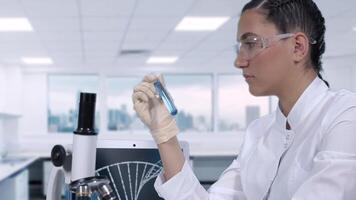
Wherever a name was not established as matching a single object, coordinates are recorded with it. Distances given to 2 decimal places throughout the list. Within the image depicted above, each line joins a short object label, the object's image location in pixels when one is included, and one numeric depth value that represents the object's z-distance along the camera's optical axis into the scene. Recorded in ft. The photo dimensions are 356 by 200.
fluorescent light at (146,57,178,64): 20.32
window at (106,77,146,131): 23.77
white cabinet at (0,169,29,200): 13.98
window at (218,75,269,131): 24.34
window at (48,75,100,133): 23.18
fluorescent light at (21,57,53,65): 19.42
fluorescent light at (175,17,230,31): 11.99
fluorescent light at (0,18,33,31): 11.60
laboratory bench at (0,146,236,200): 16.14
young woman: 2.85
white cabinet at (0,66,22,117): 20.17
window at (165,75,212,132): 24.29
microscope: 2.16
